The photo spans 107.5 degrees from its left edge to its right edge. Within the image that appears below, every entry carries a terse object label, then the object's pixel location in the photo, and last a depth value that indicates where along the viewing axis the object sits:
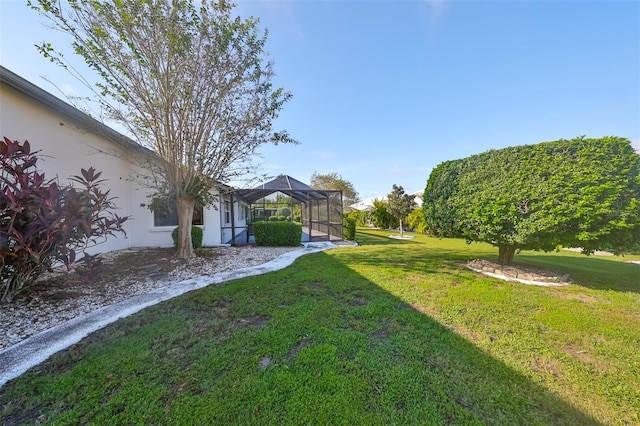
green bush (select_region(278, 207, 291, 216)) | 23.02
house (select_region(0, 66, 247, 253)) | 4.98
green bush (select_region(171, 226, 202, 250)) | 8.59
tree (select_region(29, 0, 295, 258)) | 5.66
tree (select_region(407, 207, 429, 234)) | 18.70
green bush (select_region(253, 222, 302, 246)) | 10.45
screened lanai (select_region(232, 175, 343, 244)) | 12.13
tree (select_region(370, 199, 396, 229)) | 22.69
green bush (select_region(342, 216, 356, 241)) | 13.18
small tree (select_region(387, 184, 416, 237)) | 16.84
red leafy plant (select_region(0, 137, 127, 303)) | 3.31
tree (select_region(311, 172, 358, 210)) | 31.66
